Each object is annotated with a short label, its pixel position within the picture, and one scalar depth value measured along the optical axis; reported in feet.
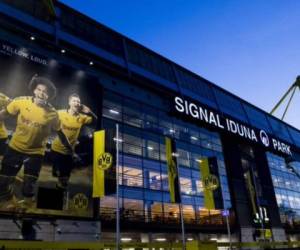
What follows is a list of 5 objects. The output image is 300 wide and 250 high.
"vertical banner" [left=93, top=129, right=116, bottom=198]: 63.72
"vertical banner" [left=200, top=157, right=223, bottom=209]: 91.50
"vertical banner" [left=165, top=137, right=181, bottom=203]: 76.86
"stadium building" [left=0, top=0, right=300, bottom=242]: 86.43
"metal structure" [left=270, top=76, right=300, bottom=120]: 183.93
